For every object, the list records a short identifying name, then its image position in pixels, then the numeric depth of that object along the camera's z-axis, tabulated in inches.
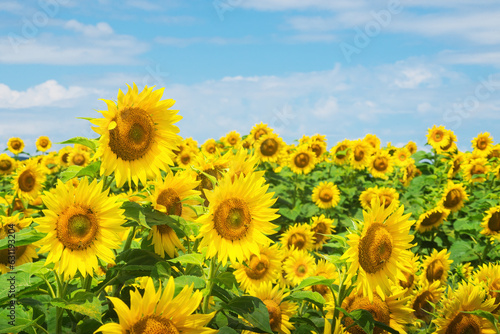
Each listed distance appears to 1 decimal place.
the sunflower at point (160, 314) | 84.9
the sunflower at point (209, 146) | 514.9
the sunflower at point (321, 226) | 307.9
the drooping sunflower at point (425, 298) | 170.6
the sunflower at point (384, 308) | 132.7
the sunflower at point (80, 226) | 106.3
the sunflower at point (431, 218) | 301.3
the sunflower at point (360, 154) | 437.4
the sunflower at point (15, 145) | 653.3
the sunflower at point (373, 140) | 521.0
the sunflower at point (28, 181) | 292.7
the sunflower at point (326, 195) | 381.1
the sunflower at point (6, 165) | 464.1
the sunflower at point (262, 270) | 194.5
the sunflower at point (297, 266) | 214.2
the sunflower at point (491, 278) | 153.6
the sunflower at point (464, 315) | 131.6
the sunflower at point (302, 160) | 418.9
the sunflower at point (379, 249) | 119.7
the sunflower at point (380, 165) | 448.8
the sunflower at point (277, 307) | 141.8
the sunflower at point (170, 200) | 118.6
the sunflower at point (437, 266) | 217.5
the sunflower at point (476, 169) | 401.9
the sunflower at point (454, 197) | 328.8
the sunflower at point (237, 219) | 108.4
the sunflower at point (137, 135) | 113.9
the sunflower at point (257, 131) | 450.0
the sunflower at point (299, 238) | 278.7
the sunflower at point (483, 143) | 495.2
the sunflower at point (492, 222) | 256.8
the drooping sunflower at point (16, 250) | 163.0
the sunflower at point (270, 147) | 421.4
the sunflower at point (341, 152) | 438.6
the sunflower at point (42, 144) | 685.9
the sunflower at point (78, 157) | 481.4
